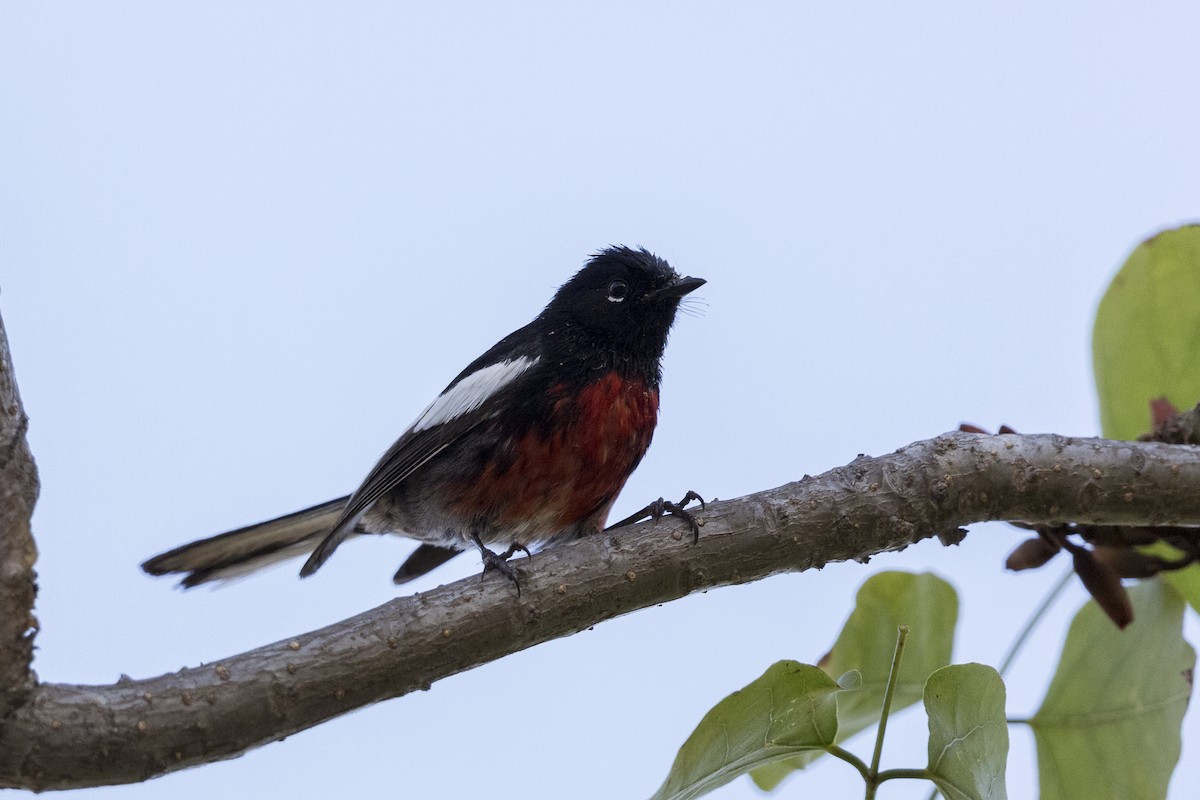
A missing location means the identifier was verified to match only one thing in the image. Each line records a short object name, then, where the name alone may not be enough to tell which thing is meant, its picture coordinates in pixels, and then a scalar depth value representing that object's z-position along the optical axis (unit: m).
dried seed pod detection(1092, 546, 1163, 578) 4.78
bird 5.83
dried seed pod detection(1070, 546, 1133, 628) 4.57
